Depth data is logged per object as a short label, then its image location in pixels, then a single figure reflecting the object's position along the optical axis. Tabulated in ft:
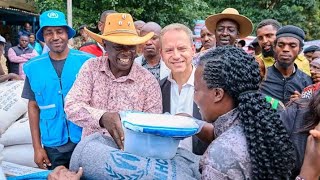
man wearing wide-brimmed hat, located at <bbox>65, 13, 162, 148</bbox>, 7.36
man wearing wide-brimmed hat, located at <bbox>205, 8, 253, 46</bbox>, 11.35
